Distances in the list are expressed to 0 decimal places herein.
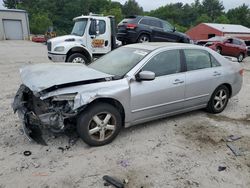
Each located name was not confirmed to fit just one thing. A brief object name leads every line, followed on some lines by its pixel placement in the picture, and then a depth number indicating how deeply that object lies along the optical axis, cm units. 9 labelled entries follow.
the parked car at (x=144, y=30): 916
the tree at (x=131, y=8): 6586
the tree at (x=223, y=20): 5234
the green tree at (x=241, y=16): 5292
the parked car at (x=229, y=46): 1232
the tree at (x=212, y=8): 7046
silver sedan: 275
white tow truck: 741
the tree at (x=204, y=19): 5739
